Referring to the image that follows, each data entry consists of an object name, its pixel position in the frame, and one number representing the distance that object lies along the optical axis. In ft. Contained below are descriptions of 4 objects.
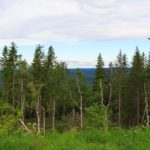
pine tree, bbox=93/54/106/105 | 331.04
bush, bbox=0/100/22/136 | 47.47
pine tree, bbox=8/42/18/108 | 317.65
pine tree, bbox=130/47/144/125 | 325.01
